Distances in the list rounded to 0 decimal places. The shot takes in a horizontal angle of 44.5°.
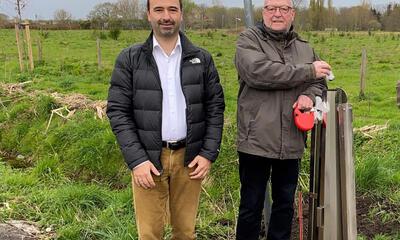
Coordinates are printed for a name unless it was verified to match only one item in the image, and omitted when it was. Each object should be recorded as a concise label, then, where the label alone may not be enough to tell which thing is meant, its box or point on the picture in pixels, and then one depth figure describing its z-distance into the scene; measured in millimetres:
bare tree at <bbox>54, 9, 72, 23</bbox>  43541
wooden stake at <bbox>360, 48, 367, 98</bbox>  11295
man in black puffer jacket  2768
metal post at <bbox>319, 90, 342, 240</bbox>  2678
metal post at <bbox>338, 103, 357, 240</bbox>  2641
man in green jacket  2861
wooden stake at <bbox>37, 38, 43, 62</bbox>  16050
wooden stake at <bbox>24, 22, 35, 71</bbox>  13577
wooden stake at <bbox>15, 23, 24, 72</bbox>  13726
